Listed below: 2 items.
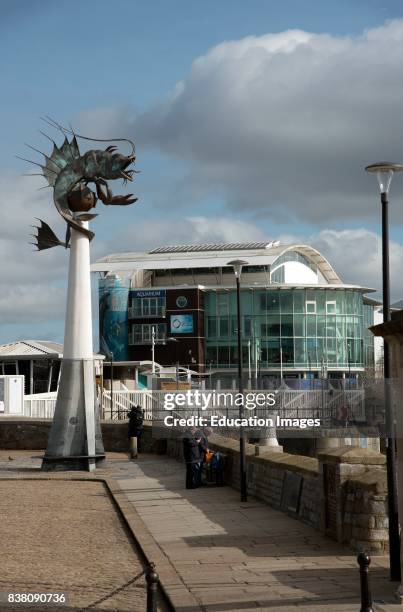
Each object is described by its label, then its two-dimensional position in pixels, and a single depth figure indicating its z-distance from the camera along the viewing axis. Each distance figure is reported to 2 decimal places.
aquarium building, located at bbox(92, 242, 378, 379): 92.88
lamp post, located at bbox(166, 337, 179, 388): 91.56
